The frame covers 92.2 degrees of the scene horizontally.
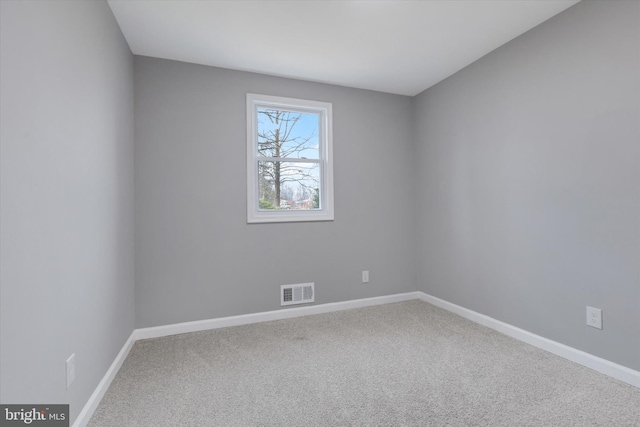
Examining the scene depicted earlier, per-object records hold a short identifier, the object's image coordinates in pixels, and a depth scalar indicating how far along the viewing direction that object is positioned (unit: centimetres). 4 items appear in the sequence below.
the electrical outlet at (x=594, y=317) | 204
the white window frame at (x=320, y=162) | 306
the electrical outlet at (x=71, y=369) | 140
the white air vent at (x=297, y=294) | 319
